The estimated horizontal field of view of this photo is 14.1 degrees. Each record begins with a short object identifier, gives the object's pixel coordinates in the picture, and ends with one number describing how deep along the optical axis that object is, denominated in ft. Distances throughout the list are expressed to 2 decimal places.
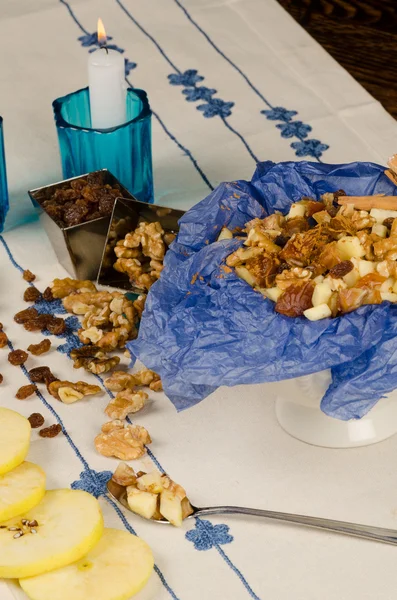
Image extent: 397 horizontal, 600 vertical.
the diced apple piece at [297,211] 2.99
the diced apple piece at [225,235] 3.02
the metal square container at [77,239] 3.32
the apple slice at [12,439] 2.77
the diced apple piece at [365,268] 2.80
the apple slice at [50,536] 2.61
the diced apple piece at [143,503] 2.79
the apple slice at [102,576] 2.60
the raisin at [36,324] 3.24
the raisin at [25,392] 3.07
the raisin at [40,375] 3.12
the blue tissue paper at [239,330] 2.72
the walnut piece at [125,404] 3.01
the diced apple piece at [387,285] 2.76
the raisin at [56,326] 3.23
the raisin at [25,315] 3.27
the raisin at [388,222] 2.91
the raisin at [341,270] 2.77
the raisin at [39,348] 3.18
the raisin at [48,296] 3.33
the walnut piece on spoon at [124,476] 2.85
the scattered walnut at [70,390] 3.05
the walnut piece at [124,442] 2.93
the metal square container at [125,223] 3.32
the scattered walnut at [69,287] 3.33
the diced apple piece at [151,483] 2.82
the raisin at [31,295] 3.33
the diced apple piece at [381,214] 2.93
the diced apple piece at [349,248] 2.83
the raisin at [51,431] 2.98
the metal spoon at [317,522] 2.75
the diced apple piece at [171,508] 2.78
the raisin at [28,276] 3.39
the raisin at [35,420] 3.00
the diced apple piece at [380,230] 2.90
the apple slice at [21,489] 2.69
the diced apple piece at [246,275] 2.87
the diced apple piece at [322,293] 2.75
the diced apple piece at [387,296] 2.76
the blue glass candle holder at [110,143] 3.50
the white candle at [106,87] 3.46
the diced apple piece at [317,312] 2.74
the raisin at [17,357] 3.15
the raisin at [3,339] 3.20
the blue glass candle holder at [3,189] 3.51
